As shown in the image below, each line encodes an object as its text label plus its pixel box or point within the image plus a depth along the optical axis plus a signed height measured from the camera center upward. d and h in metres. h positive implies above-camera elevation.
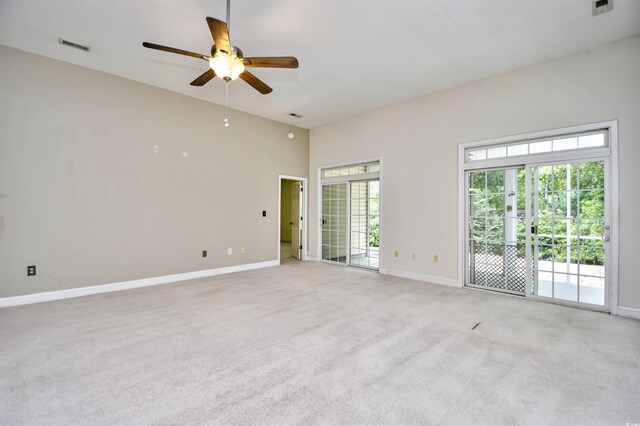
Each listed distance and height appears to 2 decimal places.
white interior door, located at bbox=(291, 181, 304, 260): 7.31 -0.17
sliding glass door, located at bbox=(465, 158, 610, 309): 3.68 -0.26
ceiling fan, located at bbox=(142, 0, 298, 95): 2.39 +1.40
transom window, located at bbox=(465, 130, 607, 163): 3.69 +0.93
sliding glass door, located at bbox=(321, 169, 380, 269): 6.10 -0.08
